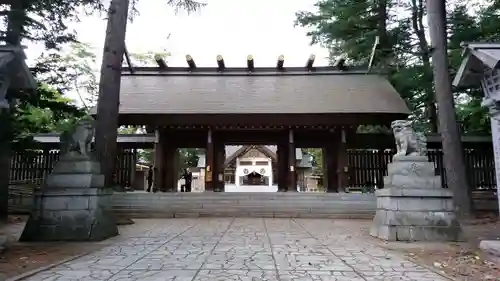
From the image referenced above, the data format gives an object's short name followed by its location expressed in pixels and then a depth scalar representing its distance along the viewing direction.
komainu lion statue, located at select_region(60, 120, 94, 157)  6.86
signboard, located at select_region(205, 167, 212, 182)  15.05
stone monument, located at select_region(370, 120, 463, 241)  6.58
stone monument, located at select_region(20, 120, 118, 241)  6.50
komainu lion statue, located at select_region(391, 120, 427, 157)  7.01
